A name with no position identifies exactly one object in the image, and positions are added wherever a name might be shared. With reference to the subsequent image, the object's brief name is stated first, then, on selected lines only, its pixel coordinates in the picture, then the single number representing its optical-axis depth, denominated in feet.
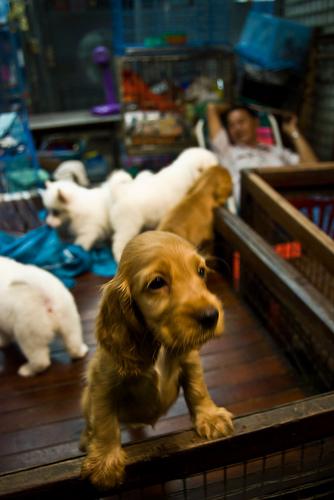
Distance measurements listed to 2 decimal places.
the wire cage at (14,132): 10.91
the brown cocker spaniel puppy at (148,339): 2.61
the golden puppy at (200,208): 6.98
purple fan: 16.06
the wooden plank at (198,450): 2.77
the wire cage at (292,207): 6.59
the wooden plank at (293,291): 4.33
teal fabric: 8.05
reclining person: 10.83
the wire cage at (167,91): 11.65
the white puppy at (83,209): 8.52
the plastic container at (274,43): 10.82
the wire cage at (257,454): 2.83
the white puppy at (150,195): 7.77
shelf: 15.34
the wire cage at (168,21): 11.35
